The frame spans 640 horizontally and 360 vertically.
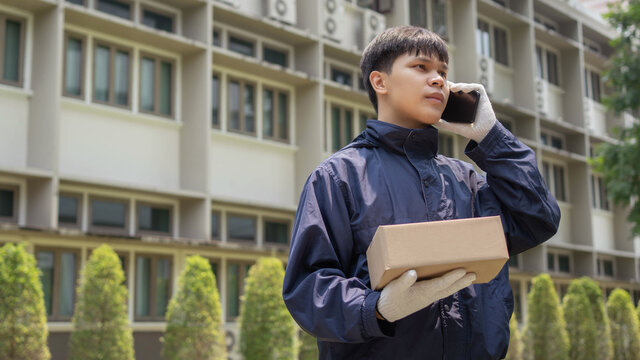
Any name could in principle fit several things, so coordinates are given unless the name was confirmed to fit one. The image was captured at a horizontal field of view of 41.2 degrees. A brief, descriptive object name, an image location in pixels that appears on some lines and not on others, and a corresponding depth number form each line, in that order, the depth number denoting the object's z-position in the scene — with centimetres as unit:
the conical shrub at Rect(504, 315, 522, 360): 1990
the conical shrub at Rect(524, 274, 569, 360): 2053
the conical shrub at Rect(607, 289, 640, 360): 2355
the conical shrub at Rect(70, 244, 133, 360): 1208
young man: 238
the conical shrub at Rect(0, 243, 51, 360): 1091
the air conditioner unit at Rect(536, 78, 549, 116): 2620
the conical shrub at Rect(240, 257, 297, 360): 1394
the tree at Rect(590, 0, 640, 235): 2000
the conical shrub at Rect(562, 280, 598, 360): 2180
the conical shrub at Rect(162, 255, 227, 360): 1319
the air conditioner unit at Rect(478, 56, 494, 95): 2352
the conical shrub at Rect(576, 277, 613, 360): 2253
